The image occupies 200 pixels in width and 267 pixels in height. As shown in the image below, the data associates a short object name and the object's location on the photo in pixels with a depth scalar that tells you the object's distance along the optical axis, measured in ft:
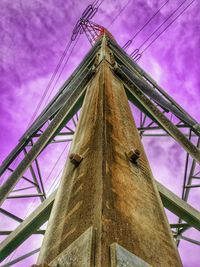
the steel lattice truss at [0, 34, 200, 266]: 9.07
